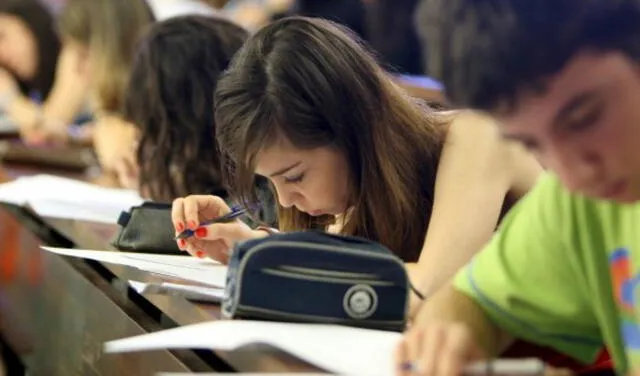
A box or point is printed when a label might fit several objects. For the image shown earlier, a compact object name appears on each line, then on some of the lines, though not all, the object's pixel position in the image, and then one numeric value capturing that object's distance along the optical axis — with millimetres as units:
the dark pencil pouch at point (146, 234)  3364
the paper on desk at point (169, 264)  3090
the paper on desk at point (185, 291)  2999
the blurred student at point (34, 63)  6562
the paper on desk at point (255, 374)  2599
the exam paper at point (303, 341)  2626
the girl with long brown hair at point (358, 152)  3109
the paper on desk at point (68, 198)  3756
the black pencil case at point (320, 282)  2762
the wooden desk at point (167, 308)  2658
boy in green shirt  2406
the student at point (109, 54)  5127
